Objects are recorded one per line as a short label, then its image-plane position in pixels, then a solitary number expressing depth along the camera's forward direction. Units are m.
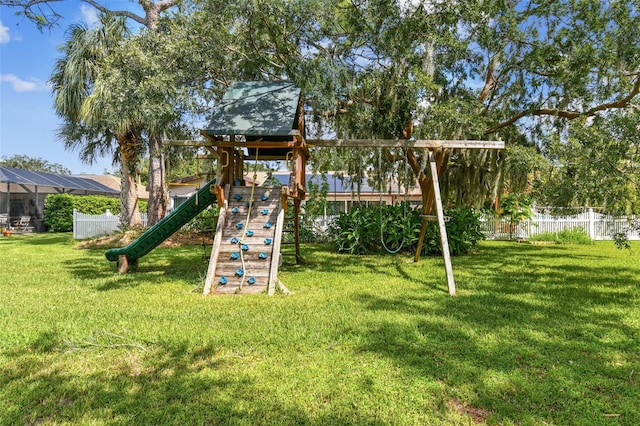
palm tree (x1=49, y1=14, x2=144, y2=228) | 13.14
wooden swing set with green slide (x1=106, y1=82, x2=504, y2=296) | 5.74
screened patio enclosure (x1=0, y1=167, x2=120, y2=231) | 18.52
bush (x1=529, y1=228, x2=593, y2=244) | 13.54
